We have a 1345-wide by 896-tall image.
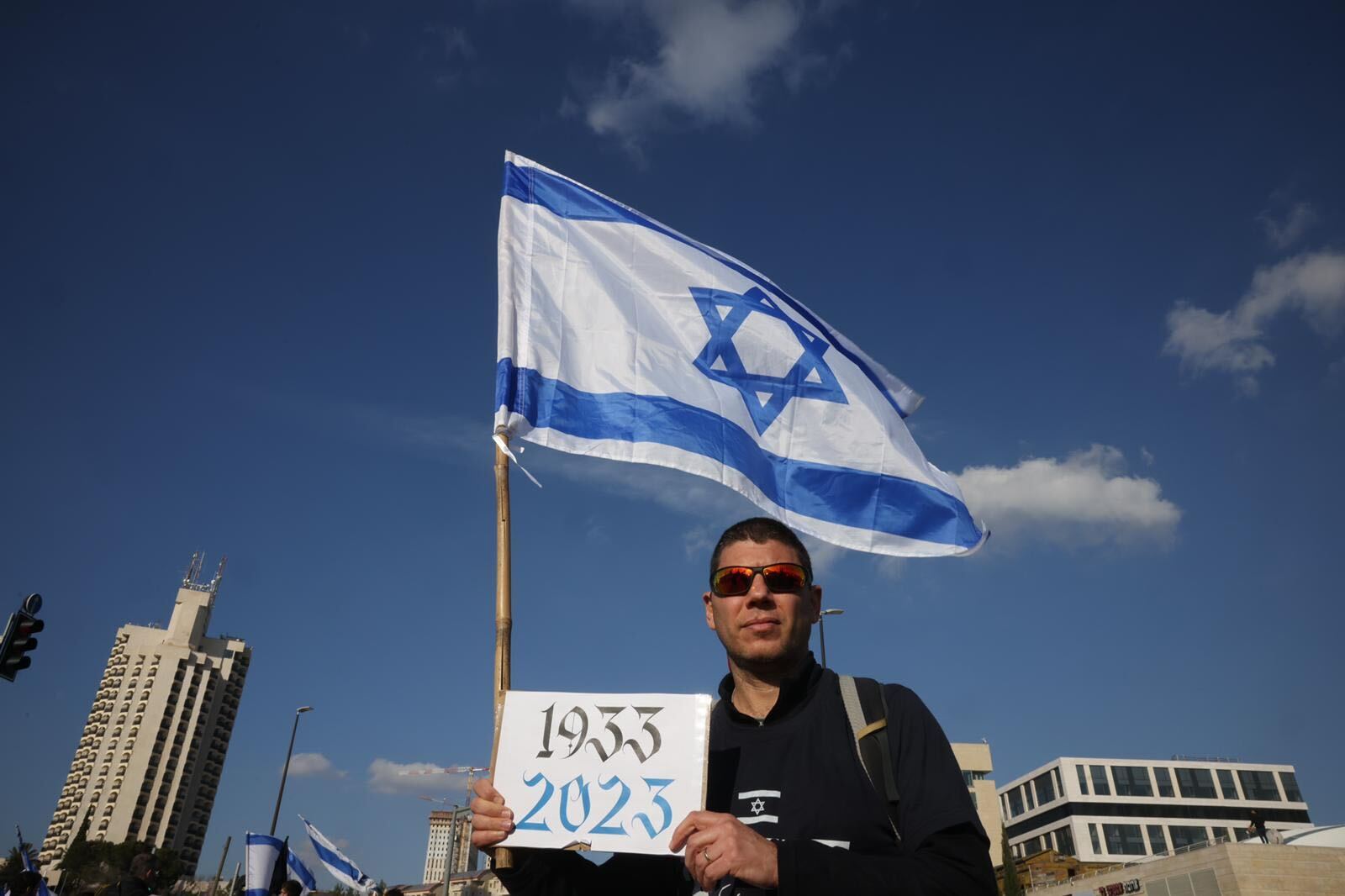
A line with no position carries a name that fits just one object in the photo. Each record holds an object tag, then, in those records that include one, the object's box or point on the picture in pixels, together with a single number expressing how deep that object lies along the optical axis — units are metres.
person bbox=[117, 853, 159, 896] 8.37
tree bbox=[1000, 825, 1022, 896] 58.09
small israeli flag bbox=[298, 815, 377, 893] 19.55
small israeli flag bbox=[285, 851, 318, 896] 17.59
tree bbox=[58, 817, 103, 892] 87.25
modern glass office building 91.44
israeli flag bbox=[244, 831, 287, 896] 13.90
